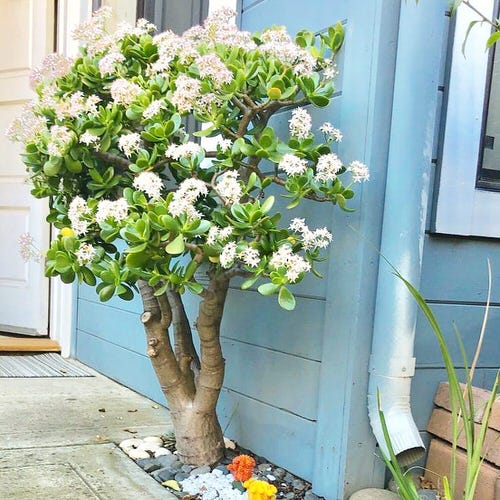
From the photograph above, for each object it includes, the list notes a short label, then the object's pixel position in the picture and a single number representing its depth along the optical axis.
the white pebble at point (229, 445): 1.73
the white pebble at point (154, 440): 1.74
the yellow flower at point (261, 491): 1.24
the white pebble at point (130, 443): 1.70
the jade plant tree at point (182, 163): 1.24
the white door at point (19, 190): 3.19
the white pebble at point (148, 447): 1.68
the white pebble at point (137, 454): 1.63
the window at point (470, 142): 1.46
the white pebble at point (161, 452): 1.66
